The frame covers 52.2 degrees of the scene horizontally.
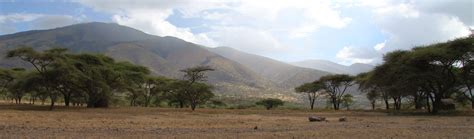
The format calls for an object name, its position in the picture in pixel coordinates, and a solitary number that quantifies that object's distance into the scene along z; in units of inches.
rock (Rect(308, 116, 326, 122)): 1172.6
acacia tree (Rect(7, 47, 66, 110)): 1753.3
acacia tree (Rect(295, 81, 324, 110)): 3137.3
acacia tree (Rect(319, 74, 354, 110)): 3024.1
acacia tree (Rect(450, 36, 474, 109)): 1635.1
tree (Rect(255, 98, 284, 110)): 3452.3
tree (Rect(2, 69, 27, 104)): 2017.7
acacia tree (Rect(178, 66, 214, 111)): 2308.8
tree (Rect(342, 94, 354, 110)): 3434.5
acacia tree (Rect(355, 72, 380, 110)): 2003.7
